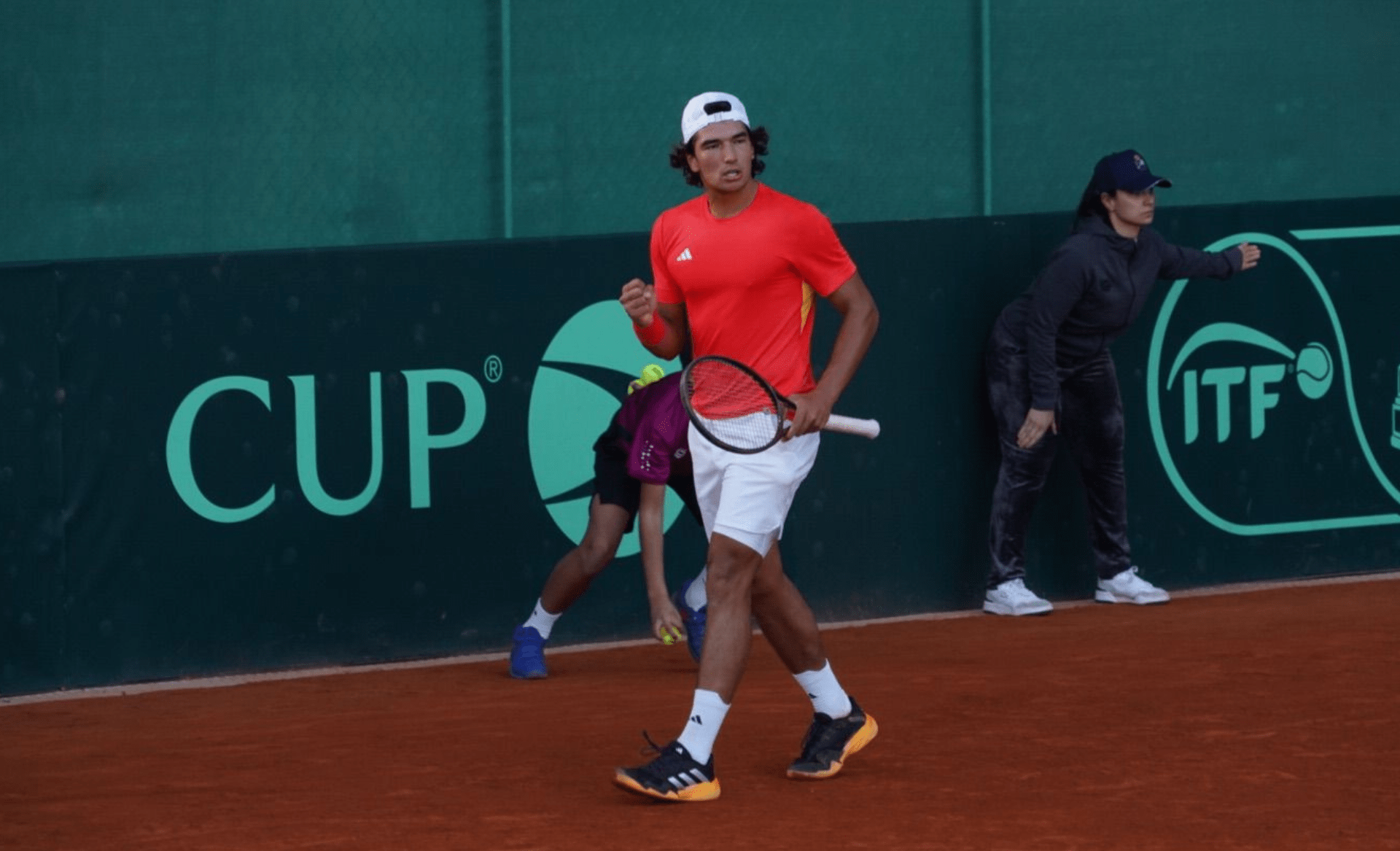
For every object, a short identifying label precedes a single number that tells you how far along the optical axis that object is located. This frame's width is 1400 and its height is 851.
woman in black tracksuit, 20.11
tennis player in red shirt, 13.24
